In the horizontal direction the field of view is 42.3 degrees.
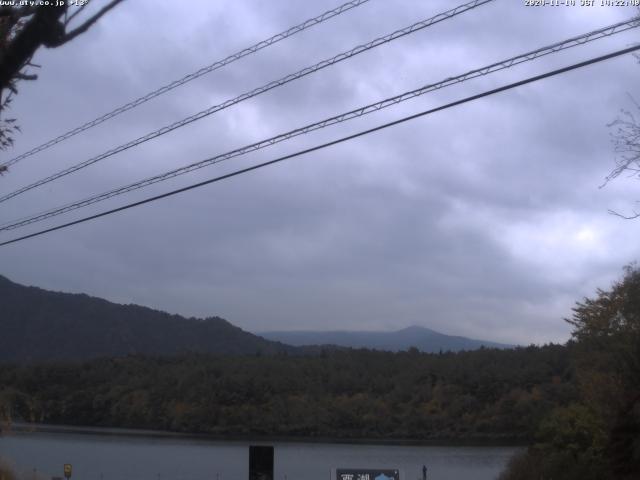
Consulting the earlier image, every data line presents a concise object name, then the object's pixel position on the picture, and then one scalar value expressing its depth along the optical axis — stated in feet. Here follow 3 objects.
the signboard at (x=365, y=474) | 57.47
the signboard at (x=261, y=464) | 57.21
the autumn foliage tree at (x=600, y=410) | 64.54
